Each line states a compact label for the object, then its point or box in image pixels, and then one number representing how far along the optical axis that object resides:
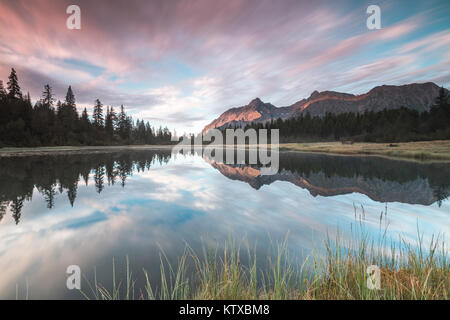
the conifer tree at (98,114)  79.88
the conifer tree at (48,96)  67.10
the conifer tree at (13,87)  52.44
